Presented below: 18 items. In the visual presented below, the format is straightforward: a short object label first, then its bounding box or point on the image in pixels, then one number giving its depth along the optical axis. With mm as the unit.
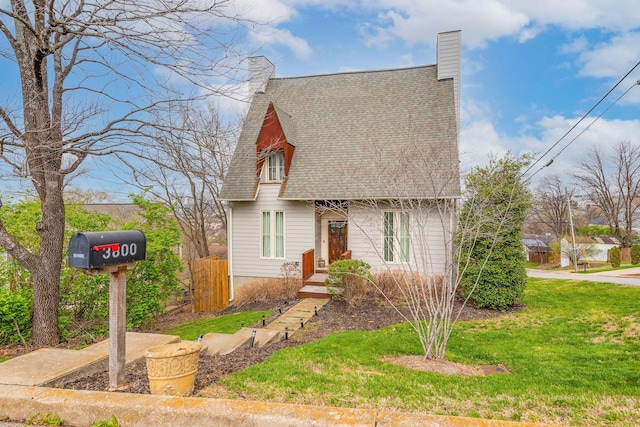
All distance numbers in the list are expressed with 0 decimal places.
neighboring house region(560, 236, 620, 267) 32406
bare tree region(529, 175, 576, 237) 43594
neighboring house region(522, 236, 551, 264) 39031
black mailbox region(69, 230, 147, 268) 3246
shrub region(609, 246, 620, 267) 27347
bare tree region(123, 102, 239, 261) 6555
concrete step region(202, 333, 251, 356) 5516
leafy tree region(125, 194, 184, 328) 9523
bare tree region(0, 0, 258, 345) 5352
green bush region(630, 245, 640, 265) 28375
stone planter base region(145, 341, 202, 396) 3324
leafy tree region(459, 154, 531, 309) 9367
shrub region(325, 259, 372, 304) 10172
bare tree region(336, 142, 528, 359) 5875
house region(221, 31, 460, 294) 12469
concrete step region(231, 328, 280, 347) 6457
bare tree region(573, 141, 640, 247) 33375
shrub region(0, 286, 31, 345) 7379
